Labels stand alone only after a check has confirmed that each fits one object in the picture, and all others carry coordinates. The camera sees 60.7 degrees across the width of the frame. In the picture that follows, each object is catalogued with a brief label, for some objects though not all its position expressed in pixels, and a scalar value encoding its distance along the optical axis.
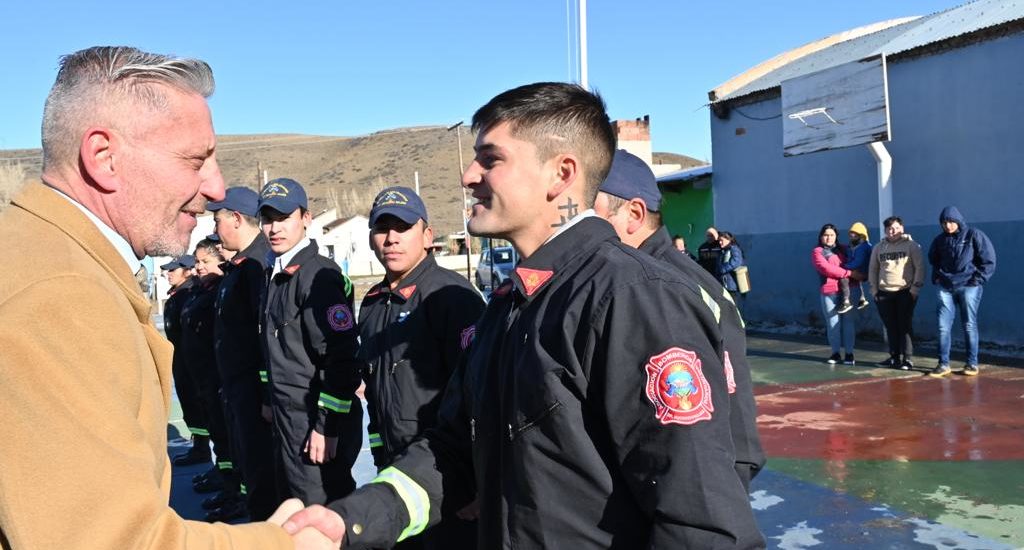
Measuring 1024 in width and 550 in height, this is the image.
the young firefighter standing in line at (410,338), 3.87
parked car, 28.94
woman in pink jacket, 11.29
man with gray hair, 1.26
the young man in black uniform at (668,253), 2.53
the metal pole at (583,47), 11.83
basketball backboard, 12.94
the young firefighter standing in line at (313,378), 4.49
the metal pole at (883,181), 13.14
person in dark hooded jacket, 9.83
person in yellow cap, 11.30
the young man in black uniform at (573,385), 1.69
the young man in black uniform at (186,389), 7.50
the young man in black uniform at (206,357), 6.58
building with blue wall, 11.68
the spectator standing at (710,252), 14.13
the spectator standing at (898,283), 10.48
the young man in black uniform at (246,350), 5.25
